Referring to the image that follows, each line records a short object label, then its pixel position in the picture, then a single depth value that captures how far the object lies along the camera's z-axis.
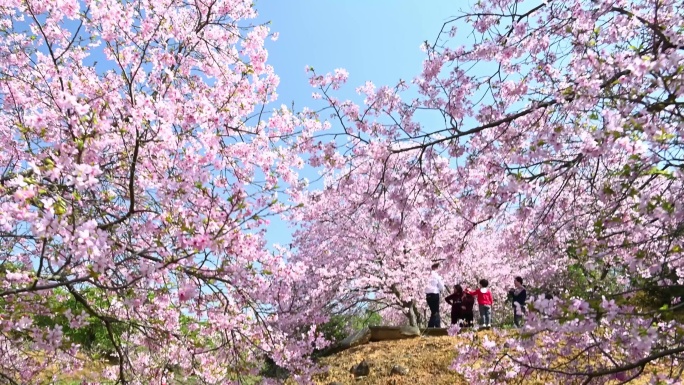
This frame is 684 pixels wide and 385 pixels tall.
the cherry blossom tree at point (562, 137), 3.31
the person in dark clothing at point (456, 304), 12.00
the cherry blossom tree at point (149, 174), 3.54
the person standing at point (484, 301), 12.15
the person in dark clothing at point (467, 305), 11.99
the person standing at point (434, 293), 12.20
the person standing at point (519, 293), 12.40
